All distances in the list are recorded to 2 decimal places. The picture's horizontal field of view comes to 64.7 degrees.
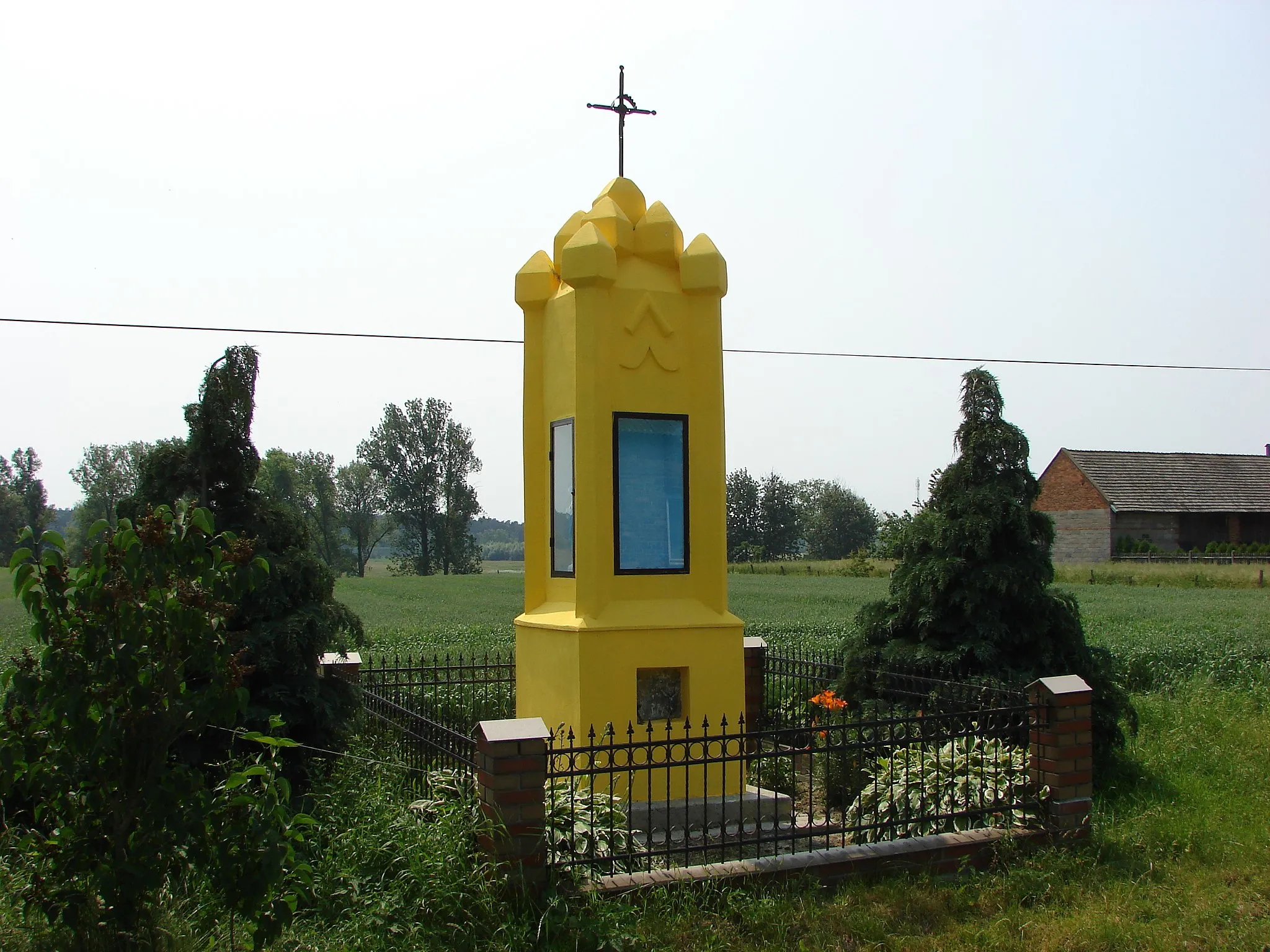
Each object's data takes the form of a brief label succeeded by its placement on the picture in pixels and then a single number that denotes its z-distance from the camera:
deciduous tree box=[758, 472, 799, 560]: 90.31
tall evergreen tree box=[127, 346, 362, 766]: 6.33
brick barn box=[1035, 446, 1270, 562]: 44.66
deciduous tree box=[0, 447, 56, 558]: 74.00
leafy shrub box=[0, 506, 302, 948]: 3.63
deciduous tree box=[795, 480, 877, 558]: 91.38
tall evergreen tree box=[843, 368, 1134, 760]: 8.54
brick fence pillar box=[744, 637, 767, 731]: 9.57
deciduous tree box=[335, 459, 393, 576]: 74.00
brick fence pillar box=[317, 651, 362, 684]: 6.78
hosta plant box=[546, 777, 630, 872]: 5.32
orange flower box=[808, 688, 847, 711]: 8.60
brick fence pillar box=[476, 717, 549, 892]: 5.00
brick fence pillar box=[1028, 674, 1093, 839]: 6.30
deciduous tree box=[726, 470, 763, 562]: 90.00
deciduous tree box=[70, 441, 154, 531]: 68.25
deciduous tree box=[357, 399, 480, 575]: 68.69
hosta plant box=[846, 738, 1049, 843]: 6.24
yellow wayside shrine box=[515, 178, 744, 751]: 6.94
